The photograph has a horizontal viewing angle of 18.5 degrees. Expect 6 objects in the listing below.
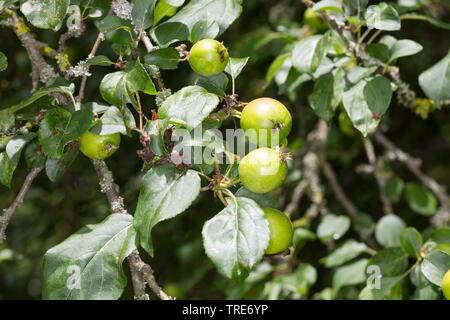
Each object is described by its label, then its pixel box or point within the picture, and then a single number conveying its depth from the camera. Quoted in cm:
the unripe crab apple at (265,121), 75
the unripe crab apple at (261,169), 73
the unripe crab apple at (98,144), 77
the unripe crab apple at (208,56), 77
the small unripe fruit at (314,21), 100
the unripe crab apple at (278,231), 75
